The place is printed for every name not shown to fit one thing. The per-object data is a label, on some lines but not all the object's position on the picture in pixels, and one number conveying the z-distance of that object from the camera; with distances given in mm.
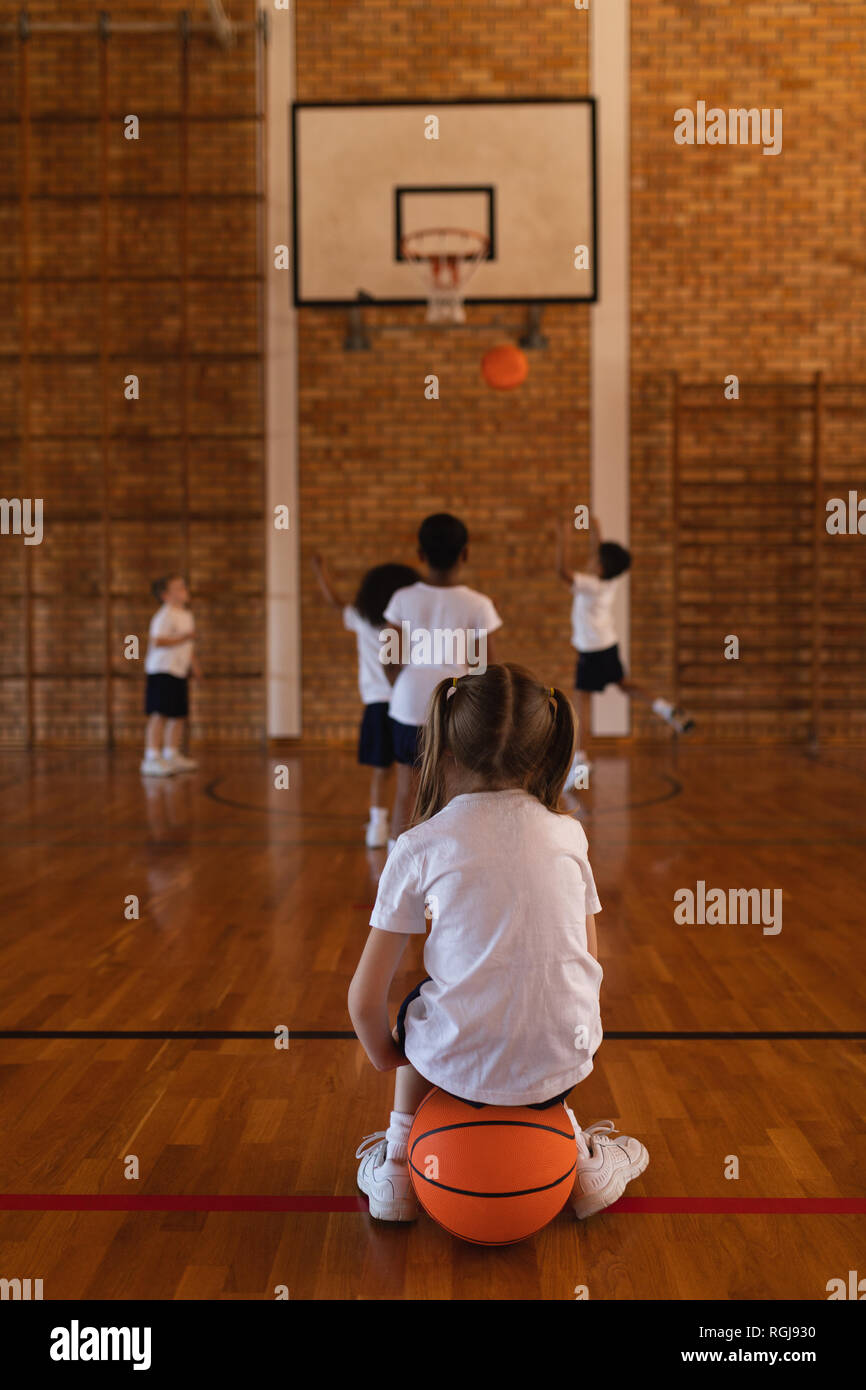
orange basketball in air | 7977
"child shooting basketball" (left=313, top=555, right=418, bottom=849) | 4691
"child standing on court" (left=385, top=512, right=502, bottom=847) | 3959
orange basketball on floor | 1739
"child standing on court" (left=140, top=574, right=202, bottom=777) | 7020
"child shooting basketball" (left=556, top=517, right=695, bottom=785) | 6801
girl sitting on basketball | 1728
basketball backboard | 8312
